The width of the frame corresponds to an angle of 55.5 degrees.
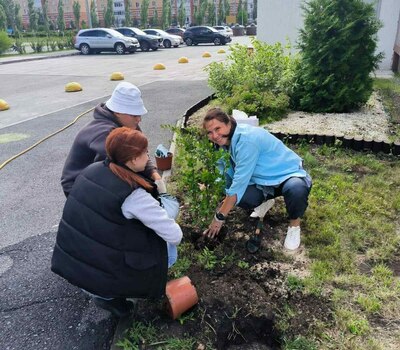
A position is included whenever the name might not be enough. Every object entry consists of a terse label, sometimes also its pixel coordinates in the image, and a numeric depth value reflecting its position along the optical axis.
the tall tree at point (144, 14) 58.62
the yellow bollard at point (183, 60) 18.39
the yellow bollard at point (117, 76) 12.99
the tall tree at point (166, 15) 56.59
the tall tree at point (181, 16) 64.39
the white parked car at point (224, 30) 31.89
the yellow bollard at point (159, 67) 15.79
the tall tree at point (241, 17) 62.39
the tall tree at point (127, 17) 59.31
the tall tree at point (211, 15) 63.62
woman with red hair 2.00
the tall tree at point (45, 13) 48.10
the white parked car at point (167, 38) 29.38
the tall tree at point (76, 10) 55.94
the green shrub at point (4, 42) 25.88
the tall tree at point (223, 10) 67.25
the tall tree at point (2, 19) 37.15
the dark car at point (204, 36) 31.30
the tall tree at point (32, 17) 48.62
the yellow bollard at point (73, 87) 11.09
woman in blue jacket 2.82
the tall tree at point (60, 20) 46.75
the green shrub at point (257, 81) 6.38
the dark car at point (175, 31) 36.42
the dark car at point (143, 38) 26.09
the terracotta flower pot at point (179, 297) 2.32
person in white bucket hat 2.67
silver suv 24.05
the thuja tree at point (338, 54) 6.09
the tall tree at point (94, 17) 55.85
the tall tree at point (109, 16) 56.38
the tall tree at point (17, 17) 47.53
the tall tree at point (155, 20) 60.32
